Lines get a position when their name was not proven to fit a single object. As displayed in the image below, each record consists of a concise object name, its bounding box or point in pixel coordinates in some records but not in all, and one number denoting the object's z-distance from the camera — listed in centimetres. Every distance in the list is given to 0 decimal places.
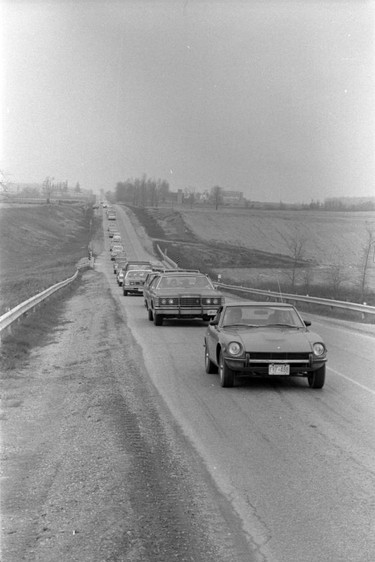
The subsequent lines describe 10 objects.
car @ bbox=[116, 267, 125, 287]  4016
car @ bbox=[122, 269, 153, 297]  3478
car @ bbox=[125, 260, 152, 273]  3961
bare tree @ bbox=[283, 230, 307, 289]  5392
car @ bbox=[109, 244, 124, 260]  7562
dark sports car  1072
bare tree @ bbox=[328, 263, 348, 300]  3958
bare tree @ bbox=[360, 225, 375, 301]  4023
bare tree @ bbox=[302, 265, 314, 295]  4066
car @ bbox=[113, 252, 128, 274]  5510
